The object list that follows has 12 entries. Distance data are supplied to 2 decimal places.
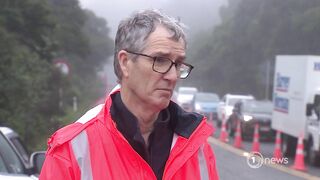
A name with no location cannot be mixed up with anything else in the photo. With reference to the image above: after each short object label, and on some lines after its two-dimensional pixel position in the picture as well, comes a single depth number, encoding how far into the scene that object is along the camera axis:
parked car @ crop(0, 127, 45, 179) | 5.61
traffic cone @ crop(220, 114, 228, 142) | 22.34
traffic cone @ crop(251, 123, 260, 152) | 17.86
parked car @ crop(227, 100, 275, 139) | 23.99
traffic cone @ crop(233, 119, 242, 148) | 19.75
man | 2.53
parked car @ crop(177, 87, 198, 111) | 37.72
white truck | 17.17
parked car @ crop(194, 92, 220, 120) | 38.85
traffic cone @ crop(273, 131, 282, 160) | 15.98
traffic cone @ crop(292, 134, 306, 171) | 14.67
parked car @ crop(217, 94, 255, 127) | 32.43
